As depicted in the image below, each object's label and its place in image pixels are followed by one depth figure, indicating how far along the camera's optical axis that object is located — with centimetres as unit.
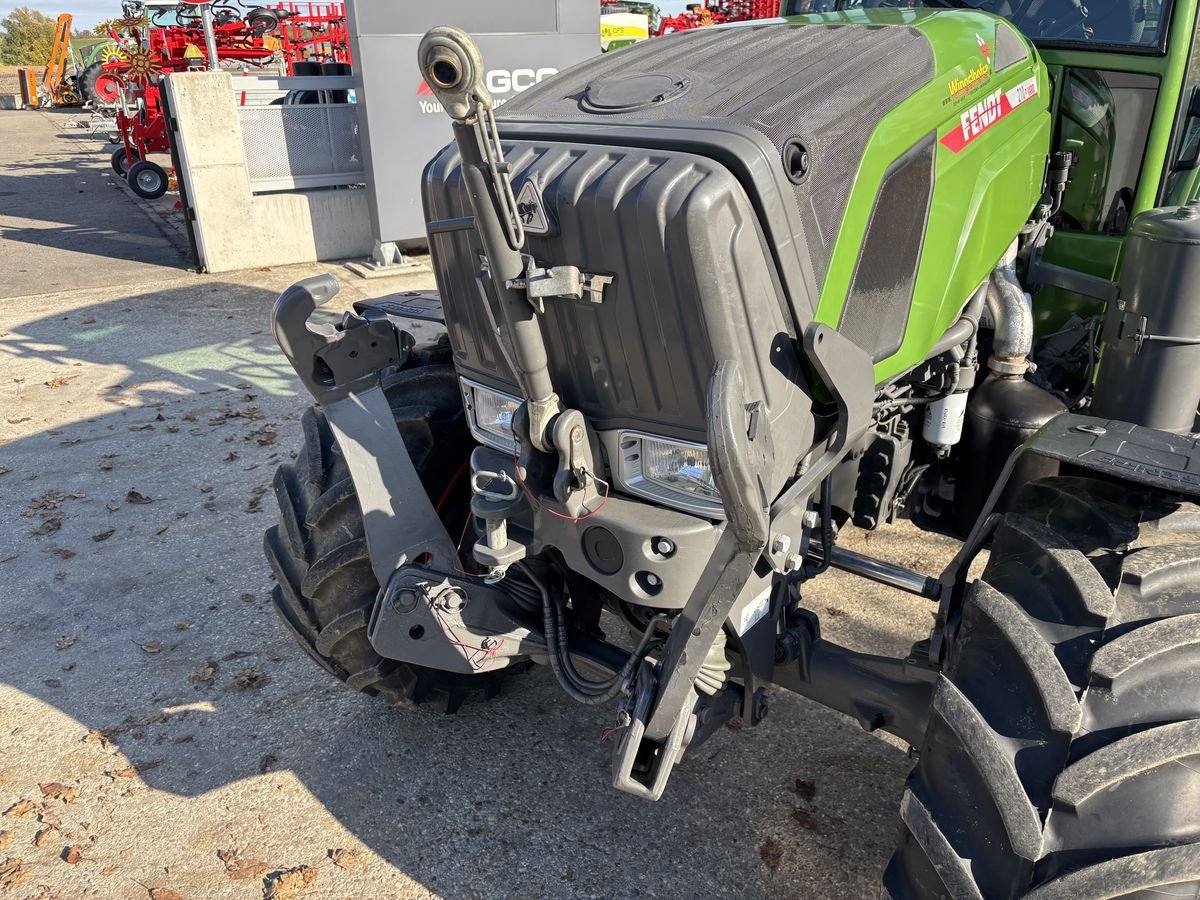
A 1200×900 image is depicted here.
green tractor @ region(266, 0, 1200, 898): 180
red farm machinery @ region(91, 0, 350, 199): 1352
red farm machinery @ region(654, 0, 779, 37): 2047
